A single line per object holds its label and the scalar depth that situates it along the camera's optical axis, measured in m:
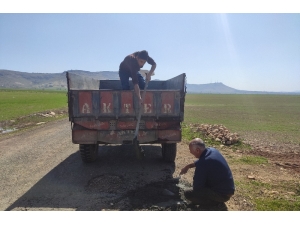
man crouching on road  3.78
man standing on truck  6.00
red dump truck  5.55
